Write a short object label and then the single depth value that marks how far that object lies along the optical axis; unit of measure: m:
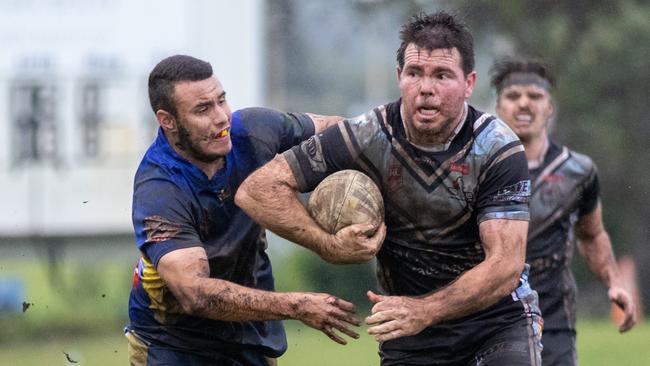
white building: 37.81
